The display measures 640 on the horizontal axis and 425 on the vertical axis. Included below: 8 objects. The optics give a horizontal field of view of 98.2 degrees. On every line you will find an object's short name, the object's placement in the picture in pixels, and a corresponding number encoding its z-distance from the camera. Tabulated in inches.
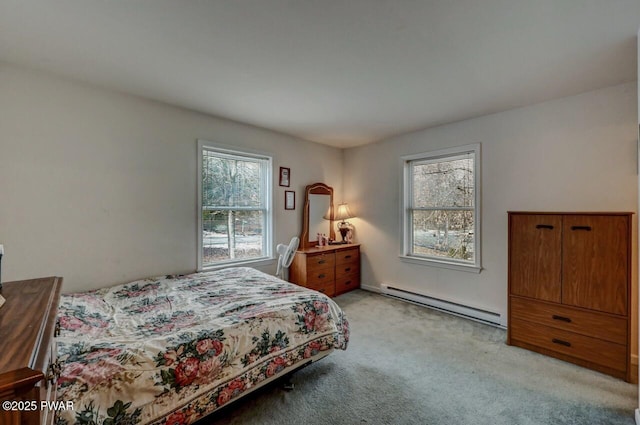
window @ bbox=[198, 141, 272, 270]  127.5
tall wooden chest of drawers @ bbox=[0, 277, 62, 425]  22.9
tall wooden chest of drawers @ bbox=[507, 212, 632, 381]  83.4
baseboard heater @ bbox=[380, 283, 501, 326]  122.0
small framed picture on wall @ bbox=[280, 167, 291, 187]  153.9
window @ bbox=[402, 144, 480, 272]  131.8
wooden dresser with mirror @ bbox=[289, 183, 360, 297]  149.6
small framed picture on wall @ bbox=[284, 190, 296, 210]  156.6
